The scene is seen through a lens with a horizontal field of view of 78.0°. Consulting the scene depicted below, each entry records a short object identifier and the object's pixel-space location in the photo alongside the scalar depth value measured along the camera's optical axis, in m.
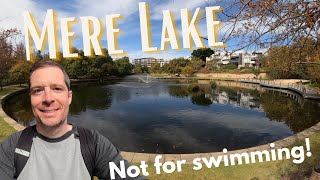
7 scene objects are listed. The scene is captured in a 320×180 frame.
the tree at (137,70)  105.86
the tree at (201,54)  84.19
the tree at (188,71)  66.17
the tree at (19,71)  30.84
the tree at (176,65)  72.55
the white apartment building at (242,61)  79.17
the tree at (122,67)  76.68
